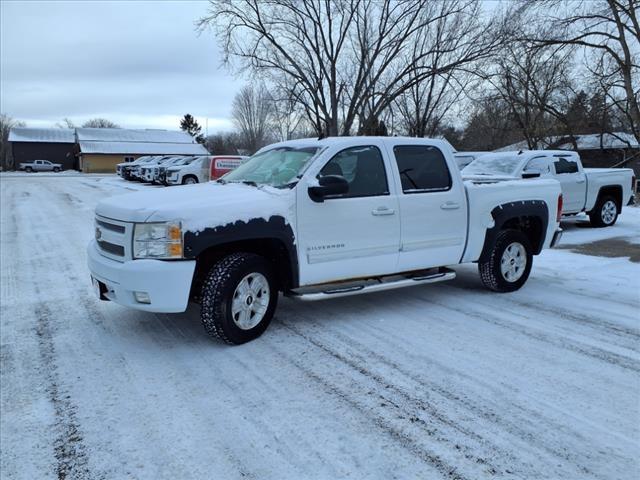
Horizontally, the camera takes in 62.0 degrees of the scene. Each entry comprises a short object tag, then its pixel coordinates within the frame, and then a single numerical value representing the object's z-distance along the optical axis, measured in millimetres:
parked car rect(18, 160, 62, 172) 65438
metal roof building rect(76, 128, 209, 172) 69688
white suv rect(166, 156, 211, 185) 25594
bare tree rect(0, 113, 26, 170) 75625
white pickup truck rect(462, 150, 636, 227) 12102
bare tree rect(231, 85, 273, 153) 81125
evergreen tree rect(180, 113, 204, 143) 103375
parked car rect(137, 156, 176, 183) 29125
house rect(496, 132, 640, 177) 30828
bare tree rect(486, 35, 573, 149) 27141
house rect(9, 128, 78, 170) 71862
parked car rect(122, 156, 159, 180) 32900
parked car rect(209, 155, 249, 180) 22625
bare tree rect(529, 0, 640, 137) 22031
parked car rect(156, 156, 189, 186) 27219
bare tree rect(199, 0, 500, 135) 33688
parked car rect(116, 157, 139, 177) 36684
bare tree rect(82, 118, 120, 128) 110438
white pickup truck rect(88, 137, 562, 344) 4426
